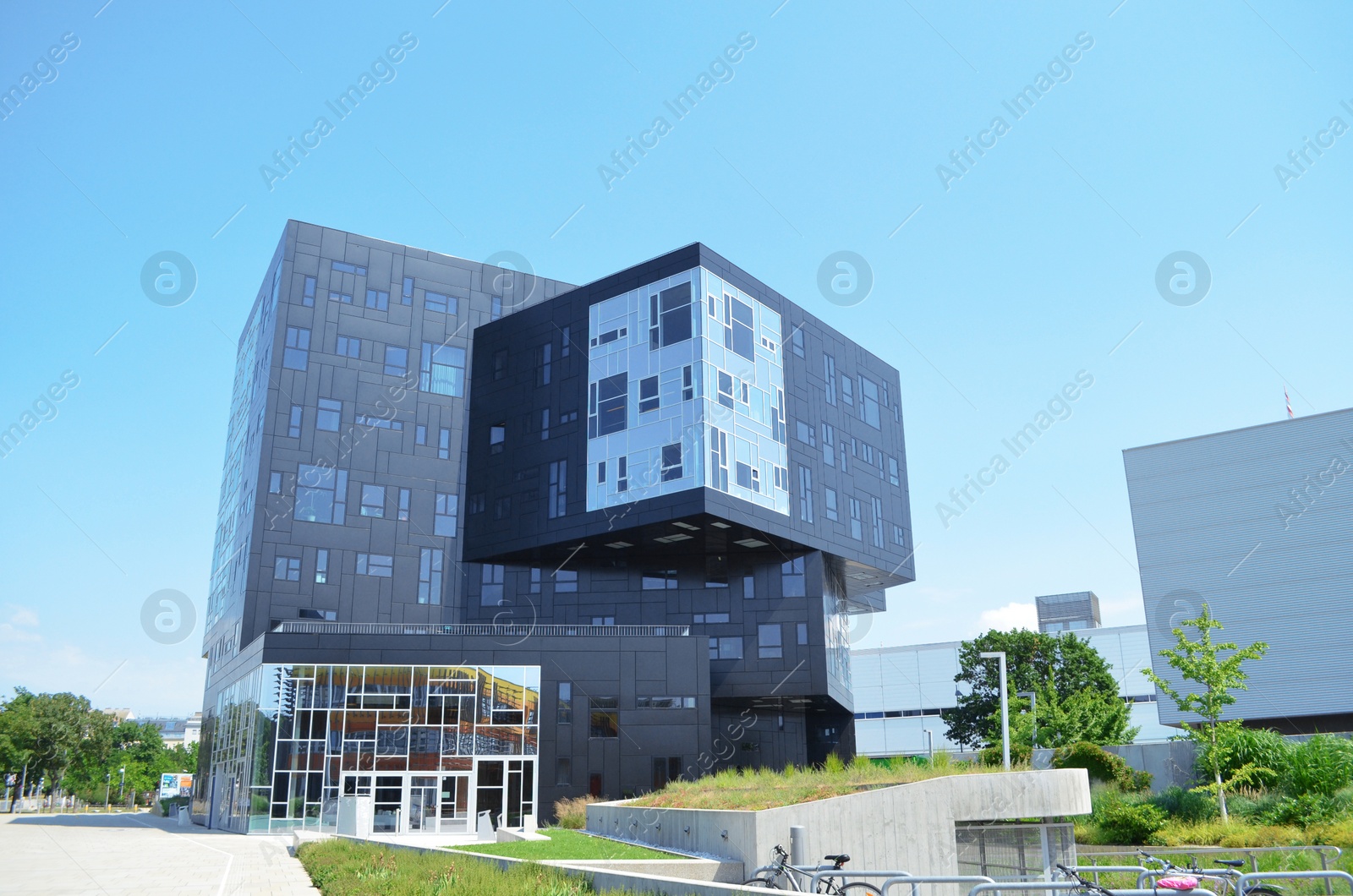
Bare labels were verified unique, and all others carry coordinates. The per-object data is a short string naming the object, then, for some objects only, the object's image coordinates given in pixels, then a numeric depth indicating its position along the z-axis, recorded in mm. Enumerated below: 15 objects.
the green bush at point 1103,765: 37000
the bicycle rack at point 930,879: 11515
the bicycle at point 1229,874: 14281
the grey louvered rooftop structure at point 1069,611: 97562
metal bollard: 17562
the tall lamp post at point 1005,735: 26906
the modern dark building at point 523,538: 39688
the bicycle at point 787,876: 15670
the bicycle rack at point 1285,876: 12398
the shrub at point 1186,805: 29188
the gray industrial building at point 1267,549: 49906
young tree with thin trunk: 30875
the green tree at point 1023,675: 59562
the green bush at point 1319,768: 28016
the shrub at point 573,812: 29703
